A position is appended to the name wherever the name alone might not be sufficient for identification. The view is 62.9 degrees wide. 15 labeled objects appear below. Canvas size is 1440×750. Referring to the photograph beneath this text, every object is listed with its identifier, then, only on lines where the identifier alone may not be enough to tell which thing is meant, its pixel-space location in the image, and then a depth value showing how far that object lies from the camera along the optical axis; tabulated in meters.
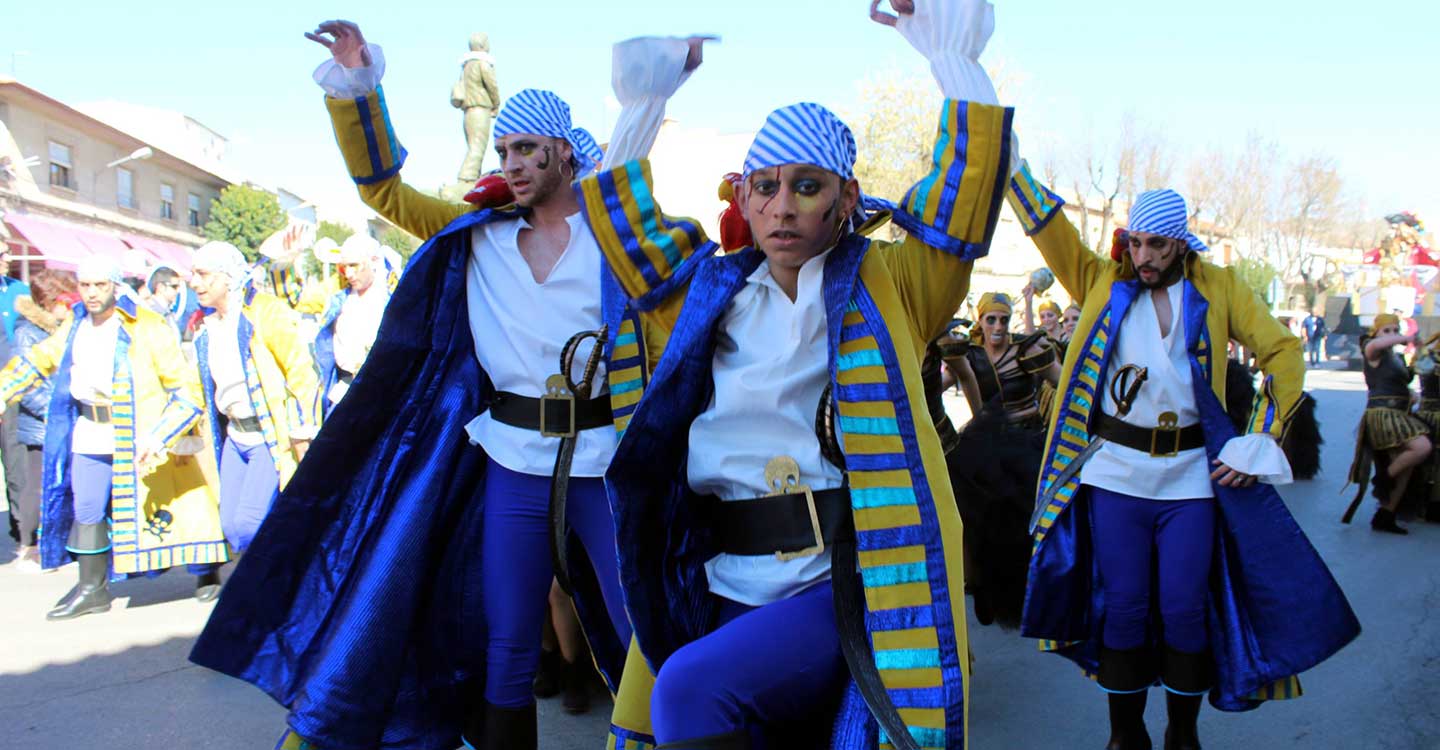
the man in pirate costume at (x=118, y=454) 6.51
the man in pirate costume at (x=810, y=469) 2.17
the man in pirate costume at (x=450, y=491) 3.24
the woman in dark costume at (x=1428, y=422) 10.23
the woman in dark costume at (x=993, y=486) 5.87
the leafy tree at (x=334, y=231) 51.10
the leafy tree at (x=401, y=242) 44.66
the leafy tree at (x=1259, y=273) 49.75
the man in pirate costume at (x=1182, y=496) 4.13
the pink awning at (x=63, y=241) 30.55
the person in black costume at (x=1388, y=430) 9.91
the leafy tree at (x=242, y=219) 44.97
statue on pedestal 13.08
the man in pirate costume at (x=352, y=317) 7.30
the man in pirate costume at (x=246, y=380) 6.38
